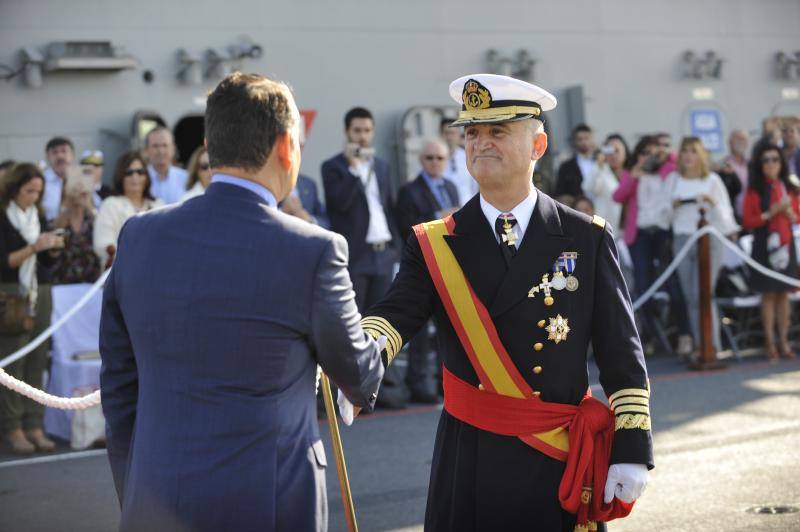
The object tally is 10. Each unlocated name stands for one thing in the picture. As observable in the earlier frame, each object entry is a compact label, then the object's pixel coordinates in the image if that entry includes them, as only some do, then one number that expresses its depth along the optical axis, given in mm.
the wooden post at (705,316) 10477
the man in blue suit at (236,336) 2783
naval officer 3572
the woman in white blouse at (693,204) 10859
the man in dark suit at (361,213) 9289
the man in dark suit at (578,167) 12281
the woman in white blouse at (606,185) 11750
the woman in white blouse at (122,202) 8461
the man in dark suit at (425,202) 9438
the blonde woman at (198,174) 8820
